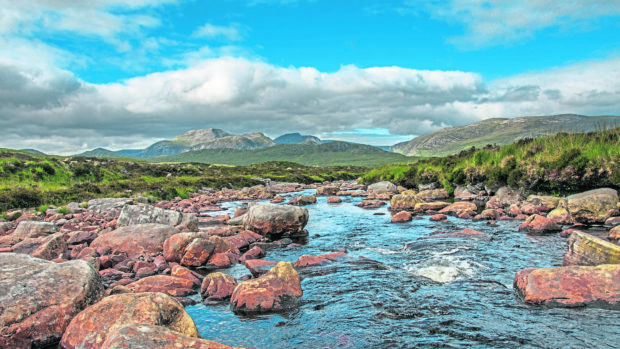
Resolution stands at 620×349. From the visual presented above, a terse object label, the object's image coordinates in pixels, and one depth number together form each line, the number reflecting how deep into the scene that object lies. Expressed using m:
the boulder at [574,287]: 8.20
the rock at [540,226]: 16.83
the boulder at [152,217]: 18.64
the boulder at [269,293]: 8.90
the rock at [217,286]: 9.75
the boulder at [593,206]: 17.44
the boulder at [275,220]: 18.45
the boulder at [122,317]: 6.69
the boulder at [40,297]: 7.07
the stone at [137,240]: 14.45
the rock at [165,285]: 9.75
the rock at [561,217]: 17.93
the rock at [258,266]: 11.90
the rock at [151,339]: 5.12
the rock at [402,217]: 22.39
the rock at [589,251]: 9.77
